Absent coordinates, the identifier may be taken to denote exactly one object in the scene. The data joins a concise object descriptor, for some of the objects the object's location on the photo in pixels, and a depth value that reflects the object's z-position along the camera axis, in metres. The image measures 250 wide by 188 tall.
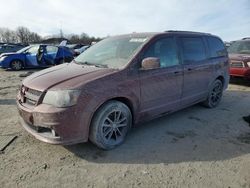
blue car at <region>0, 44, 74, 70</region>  13.41
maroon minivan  3.29
